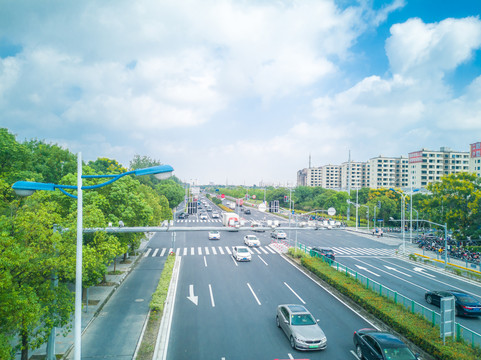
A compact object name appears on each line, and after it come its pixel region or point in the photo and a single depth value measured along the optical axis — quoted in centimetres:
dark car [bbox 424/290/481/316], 1878
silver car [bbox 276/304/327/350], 1377
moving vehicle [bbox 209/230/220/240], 4799
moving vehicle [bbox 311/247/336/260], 3209
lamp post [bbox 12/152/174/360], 841
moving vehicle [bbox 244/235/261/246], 4138
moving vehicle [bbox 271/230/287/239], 4784
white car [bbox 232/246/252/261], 3241
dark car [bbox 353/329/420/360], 1194
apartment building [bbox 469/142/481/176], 7731
